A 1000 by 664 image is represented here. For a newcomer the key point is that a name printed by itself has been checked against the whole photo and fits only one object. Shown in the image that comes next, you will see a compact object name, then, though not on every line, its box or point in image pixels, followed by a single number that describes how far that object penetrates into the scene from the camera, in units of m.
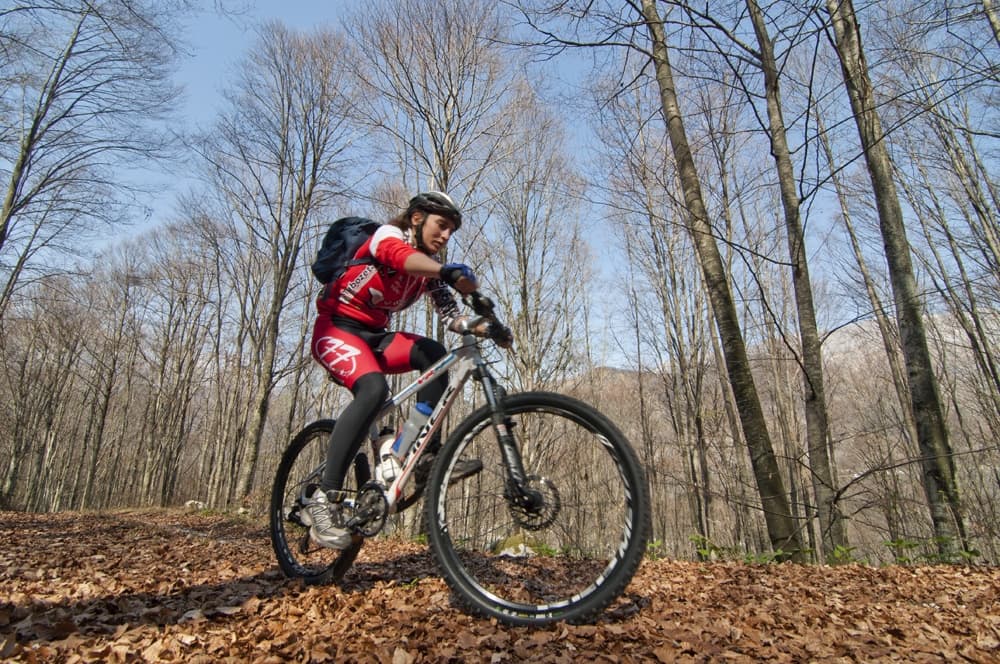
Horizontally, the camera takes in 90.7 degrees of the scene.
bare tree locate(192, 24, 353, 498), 12.99
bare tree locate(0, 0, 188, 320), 10.96
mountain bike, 2.02
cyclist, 2.64
